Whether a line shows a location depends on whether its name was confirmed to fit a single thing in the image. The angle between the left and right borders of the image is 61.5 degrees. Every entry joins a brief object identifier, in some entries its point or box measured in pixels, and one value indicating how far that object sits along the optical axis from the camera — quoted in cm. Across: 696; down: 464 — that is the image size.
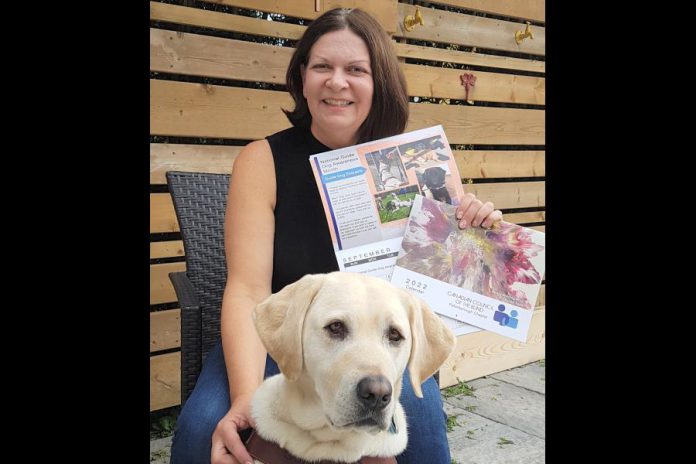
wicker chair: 210
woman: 150
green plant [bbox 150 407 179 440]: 313
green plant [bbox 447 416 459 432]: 335
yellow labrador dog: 111
